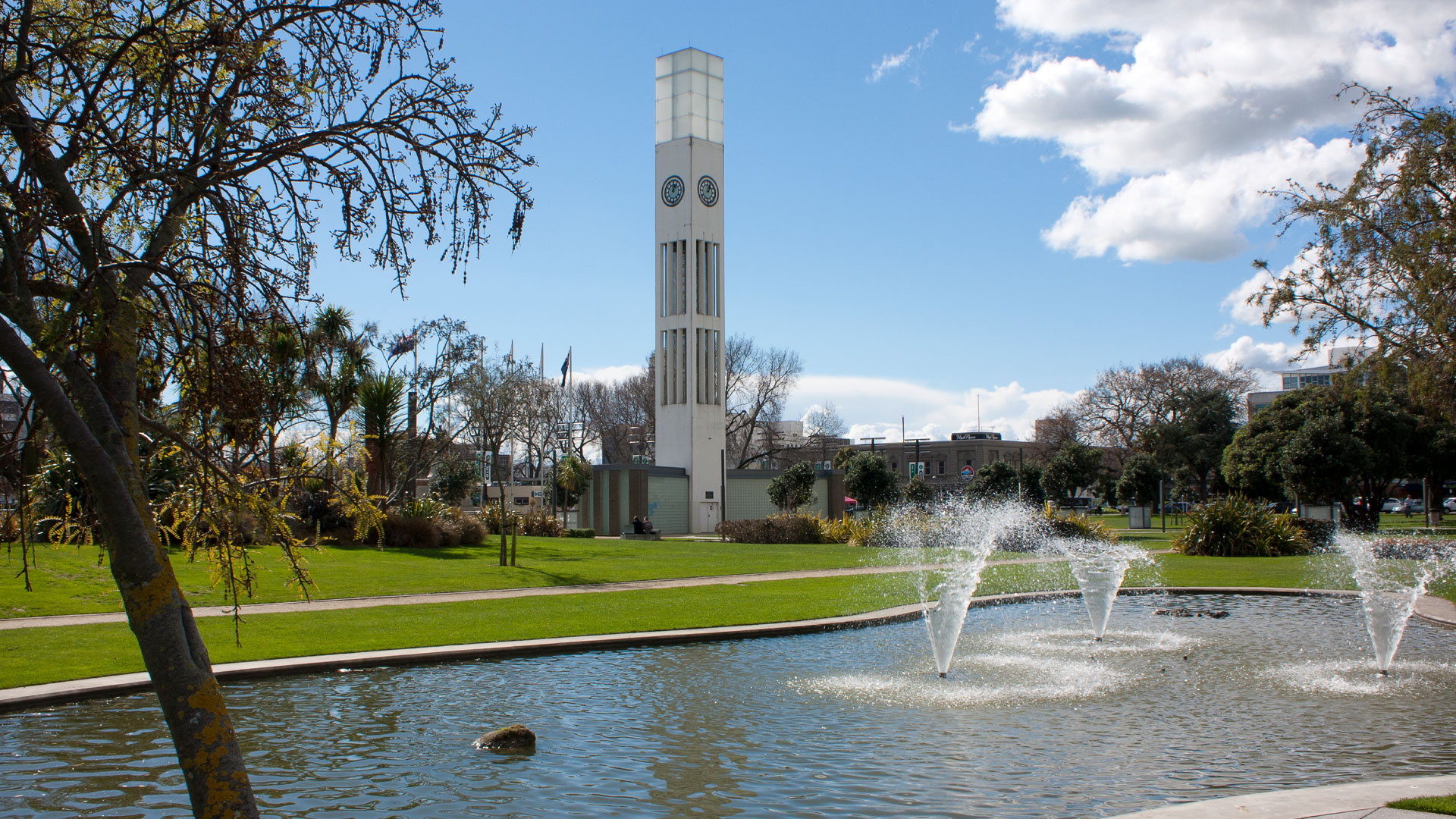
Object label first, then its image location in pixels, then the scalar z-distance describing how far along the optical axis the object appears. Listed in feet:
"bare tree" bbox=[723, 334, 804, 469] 233.14
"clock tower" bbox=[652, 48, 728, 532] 168.25
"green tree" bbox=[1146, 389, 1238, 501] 206.59
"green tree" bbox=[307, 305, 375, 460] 98.68
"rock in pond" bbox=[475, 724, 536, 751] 26.32
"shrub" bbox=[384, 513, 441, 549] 96.32
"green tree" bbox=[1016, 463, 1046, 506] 169.27
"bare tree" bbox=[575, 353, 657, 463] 242.99
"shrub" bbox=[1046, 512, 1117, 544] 109.40
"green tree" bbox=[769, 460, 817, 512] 150.10
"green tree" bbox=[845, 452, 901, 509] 156.35
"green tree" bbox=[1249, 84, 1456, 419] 63.87
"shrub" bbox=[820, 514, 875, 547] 119.14
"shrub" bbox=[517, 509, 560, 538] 134.41
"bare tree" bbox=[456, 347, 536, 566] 130.82
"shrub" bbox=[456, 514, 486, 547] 103.55
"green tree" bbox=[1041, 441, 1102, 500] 163.32
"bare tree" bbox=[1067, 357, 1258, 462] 229.25
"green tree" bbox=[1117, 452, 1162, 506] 161.07
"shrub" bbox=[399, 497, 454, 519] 103.35
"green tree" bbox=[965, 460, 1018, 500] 169.48
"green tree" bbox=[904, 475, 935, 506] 170.91
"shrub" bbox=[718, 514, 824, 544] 126.62
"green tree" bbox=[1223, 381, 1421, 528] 123.34
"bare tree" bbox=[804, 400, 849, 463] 250.57
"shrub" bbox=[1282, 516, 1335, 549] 103.24
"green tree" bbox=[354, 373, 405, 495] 99.60
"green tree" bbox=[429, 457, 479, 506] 195.52
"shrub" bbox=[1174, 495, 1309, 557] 95.71
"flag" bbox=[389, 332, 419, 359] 132.05
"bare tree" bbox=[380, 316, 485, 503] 131.03
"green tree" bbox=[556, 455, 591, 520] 143.54
